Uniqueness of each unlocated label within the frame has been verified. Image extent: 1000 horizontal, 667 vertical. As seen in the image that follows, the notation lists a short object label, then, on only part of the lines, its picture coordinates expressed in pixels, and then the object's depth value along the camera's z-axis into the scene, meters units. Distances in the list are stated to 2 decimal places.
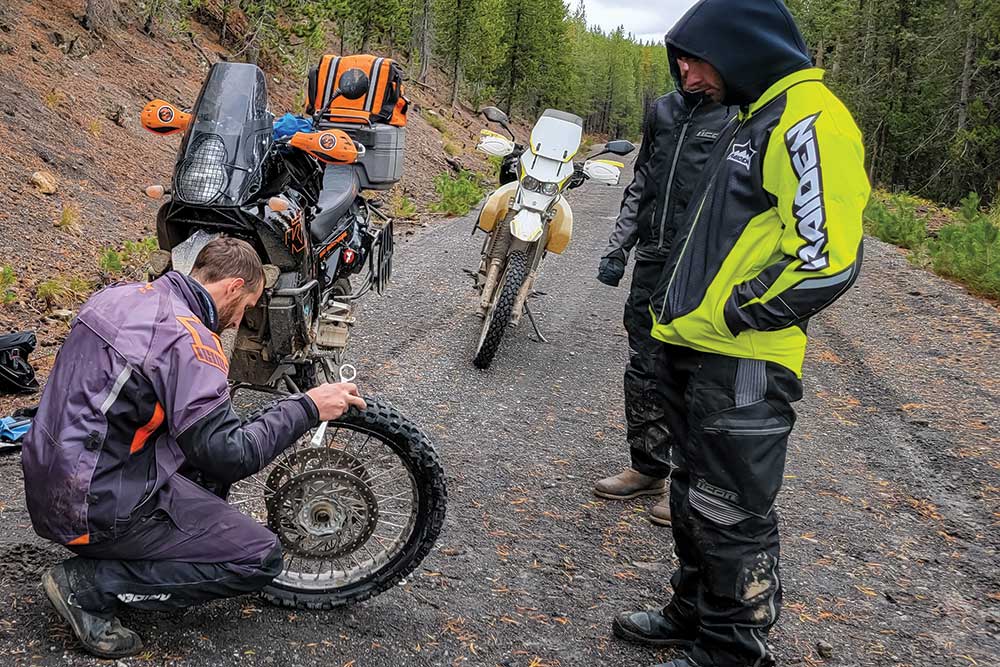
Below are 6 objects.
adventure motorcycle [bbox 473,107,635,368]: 5.68
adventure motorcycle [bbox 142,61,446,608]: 2.83
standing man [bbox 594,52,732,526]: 3.69
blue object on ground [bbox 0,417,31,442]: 3.83
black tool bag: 4.43
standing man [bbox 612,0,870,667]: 2.21
